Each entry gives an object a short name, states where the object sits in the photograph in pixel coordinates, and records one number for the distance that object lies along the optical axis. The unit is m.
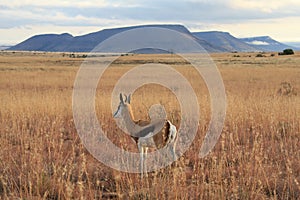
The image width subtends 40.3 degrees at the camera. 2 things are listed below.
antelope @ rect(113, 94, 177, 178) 6.18
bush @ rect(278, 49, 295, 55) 71.56
